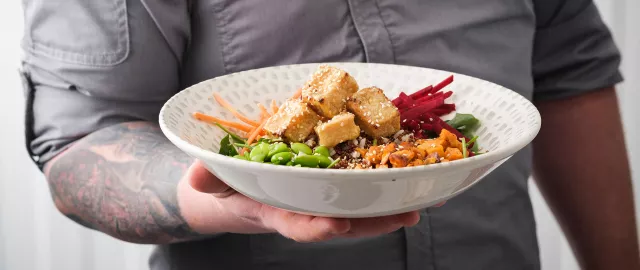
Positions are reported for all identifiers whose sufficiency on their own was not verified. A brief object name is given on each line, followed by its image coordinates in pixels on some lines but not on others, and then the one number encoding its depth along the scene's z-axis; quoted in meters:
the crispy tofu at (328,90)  0.85
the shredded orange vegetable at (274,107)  0.91
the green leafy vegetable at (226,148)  0.81
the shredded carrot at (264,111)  0.90
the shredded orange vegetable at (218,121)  0.83
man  1.03
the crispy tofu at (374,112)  0.81
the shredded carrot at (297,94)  0.94
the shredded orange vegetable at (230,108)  0.88
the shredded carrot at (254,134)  0.84
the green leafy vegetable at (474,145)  0.81
